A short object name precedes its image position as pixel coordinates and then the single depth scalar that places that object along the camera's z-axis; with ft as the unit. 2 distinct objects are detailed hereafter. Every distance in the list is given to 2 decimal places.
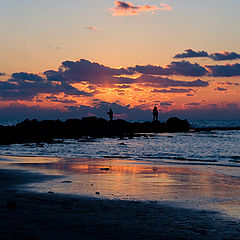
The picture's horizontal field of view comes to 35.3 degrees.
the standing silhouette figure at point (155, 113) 406.17
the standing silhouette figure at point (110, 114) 329.31
